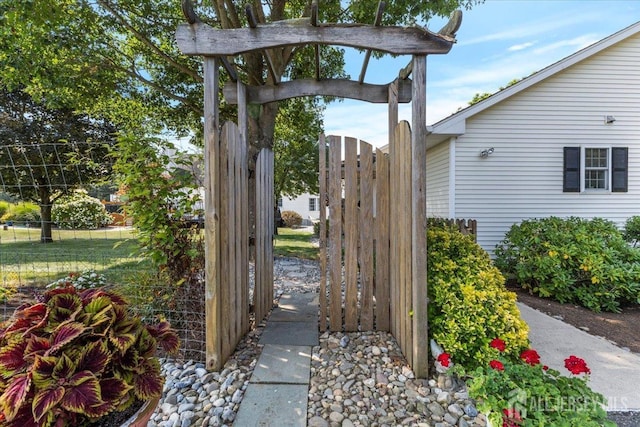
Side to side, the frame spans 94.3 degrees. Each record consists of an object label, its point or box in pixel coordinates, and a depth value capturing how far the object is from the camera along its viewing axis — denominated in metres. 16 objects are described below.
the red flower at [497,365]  1.66
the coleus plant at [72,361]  1.14
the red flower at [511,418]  1.45
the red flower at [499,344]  1.86
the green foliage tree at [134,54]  4.97
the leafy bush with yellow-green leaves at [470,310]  2.06
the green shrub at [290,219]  19.36
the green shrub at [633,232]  5.84
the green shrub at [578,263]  3.96
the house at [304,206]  22.97
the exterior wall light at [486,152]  6.43
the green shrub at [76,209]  7.12
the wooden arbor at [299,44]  2.12
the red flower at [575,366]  1.56
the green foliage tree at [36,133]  8.95
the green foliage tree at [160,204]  2.36
